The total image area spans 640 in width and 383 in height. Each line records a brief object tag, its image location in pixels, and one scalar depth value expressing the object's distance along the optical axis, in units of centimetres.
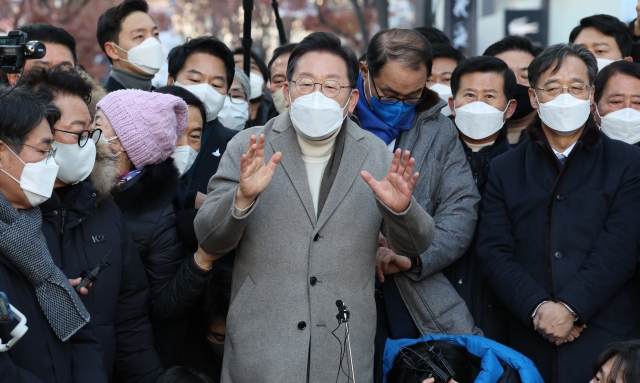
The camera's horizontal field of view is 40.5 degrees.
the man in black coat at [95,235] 390
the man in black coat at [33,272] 339
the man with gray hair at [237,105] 654
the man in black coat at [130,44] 618
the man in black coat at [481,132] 476
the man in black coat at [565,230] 429
